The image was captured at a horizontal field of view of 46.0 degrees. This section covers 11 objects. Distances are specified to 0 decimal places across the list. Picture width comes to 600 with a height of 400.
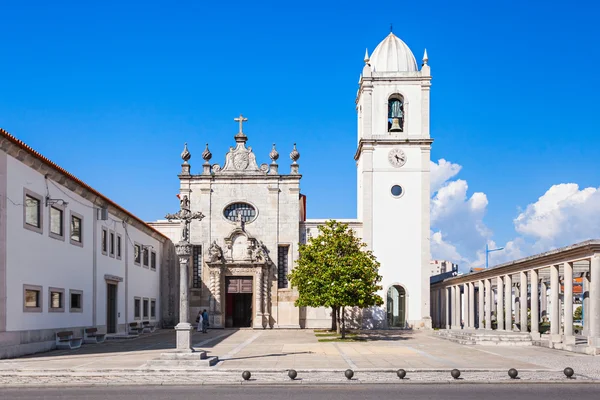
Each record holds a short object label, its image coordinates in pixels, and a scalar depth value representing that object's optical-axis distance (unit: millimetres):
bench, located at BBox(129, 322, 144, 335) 36906
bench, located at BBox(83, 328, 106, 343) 30228
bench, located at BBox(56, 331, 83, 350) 26656
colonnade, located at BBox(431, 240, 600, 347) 25703
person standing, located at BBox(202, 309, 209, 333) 40000
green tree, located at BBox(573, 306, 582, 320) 71062
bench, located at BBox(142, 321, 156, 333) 40391
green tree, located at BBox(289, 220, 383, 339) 34469
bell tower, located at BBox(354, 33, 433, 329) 45625
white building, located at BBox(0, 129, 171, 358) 22969
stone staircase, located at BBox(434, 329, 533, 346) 31094
